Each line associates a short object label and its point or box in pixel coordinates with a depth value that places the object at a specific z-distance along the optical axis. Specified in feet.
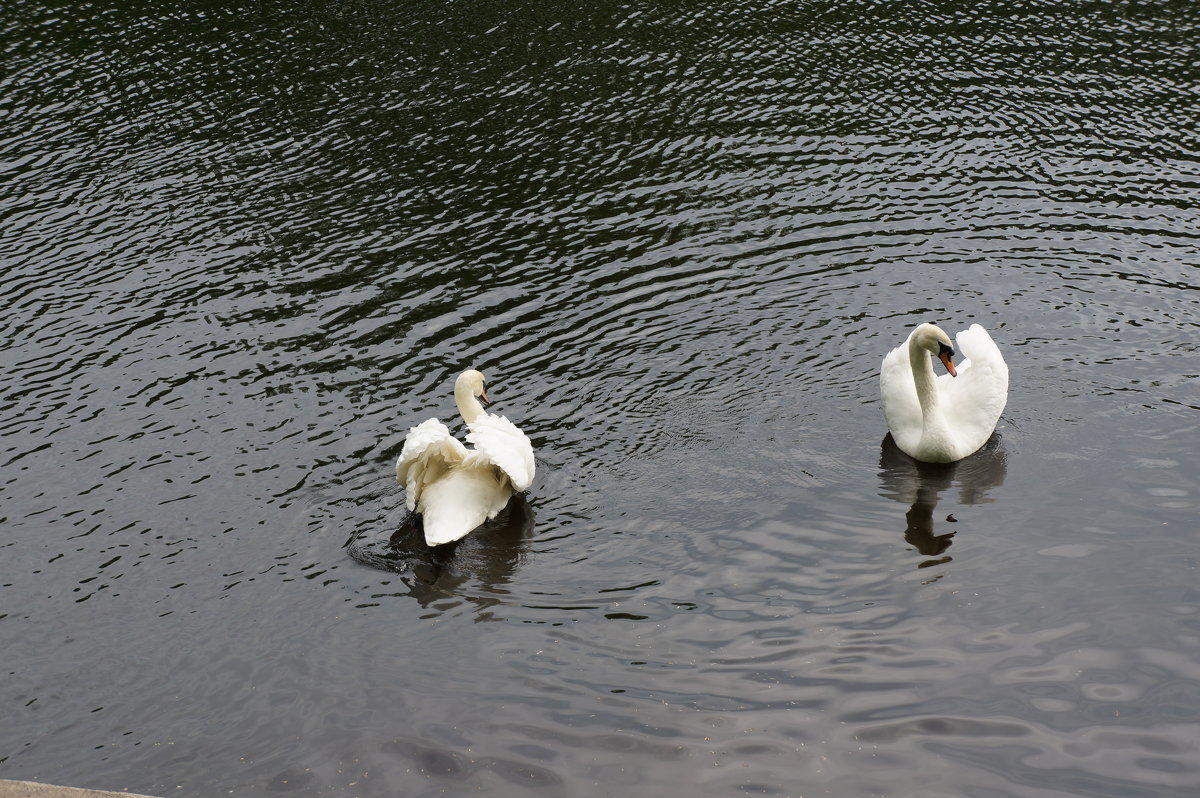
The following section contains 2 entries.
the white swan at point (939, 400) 48.91
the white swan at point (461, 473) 45.03
